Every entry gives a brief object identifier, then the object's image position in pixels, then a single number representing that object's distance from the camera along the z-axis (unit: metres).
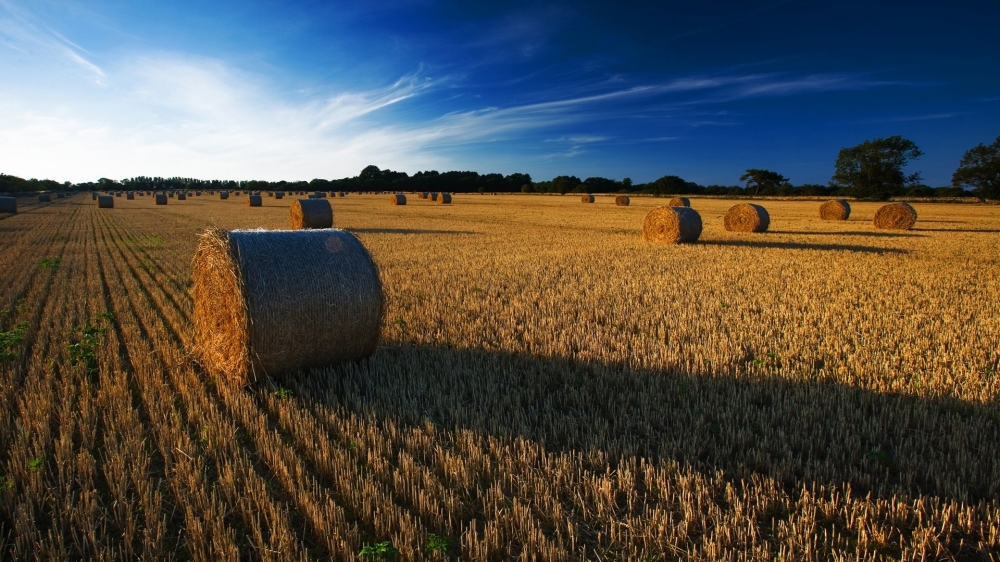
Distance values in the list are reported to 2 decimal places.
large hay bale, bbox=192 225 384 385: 5.26
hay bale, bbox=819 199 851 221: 29.95
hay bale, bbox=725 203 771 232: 21.44
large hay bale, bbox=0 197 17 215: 33.16
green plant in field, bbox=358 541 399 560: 2.77
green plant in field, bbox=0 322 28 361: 5.89
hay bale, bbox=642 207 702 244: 16.75
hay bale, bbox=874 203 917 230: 23.30
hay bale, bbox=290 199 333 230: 22.25
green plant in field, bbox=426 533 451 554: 2.81
